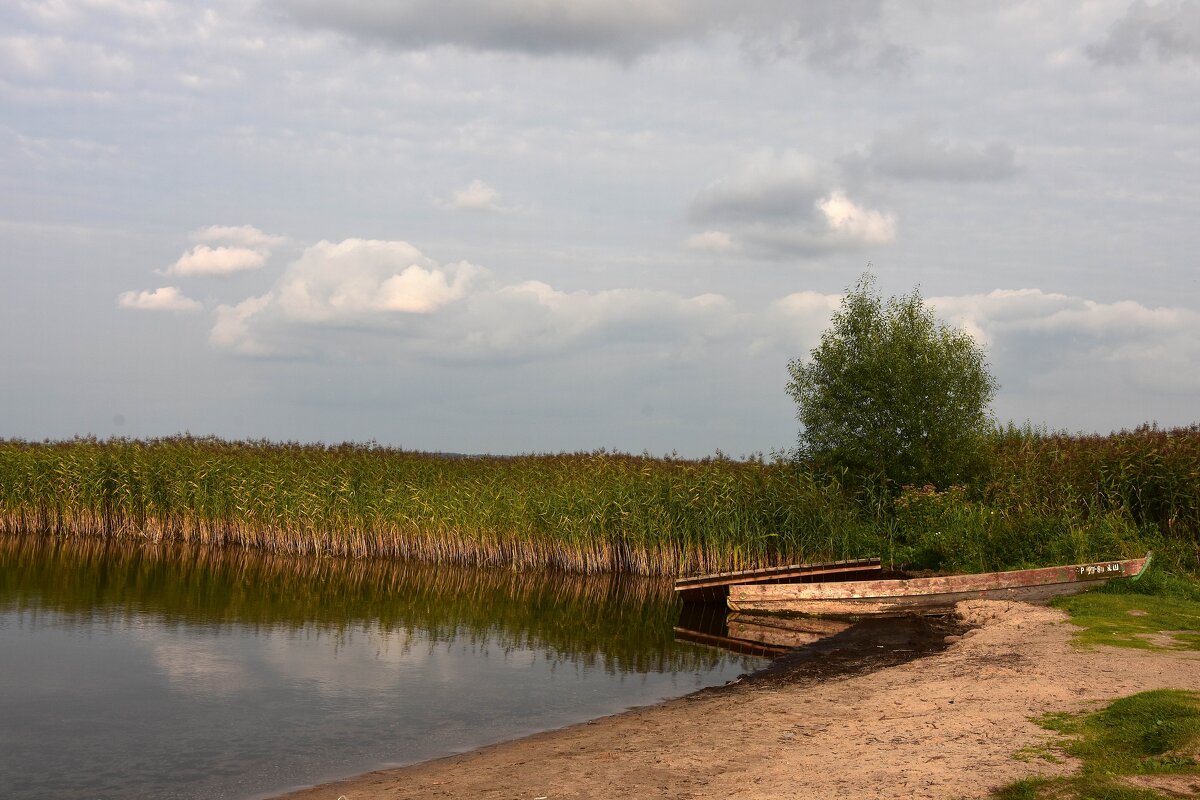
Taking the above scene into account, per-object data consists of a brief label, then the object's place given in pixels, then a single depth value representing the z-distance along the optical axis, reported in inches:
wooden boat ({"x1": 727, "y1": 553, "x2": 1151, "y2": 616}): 708.7
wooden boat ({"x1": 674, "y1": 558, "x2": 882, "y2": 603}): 813.9
